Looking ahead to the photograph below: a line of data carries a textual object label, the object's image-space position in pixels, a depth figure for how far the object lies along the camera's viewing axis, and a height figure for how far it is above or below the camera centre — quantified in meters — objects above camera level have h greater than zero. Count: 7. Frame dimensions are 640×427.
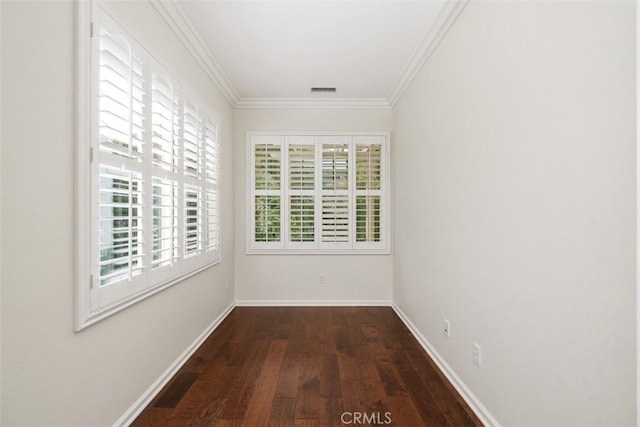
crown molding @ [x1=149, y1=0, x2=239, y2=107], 2.19 +1.43
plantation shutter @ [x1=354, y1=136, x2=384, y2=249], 4.16 +0.28
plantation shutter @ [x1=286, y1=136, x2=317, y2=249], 4.14 +0.36
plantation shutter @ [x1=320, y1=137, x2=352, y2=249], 4.15 +0.31
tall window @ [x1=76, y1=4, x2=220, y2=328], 1.49 +0.24
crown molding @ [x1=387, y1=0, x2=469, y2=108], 2.18 +1.41
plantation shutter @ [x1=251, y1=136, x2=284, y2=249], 4.14 +0.31
